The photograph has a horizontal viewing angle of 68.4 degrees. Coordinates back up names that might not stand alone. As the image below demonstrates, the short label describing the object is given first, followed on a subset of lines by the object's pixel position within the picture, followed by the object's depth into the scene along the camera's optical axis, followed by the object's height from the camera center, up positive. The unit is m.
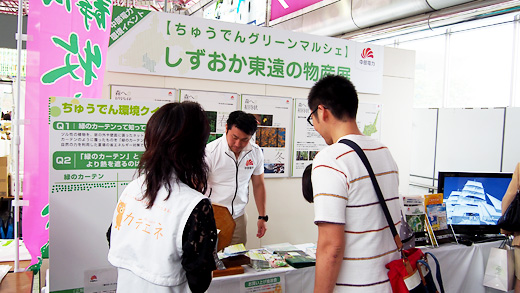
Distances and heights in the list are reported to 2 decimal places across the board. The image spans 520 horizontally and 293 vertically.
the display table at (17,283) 1.74 -0.76
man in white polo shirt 2.65 -0.30
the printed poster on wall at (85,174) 1.89 -0.25
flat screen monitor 2.88 -0.44
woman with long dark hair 1.14 -0.27
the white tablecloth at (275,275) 1.83 -0.74
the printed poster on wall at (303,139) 3.79 -0.04
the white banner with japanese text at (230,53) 3.02 +0.71
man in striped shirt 1.33 -0.24
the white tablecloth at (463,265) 2.46 -0.83
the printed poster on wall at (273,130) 3.58 +0.04
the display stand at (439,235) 2.52 -0.64
